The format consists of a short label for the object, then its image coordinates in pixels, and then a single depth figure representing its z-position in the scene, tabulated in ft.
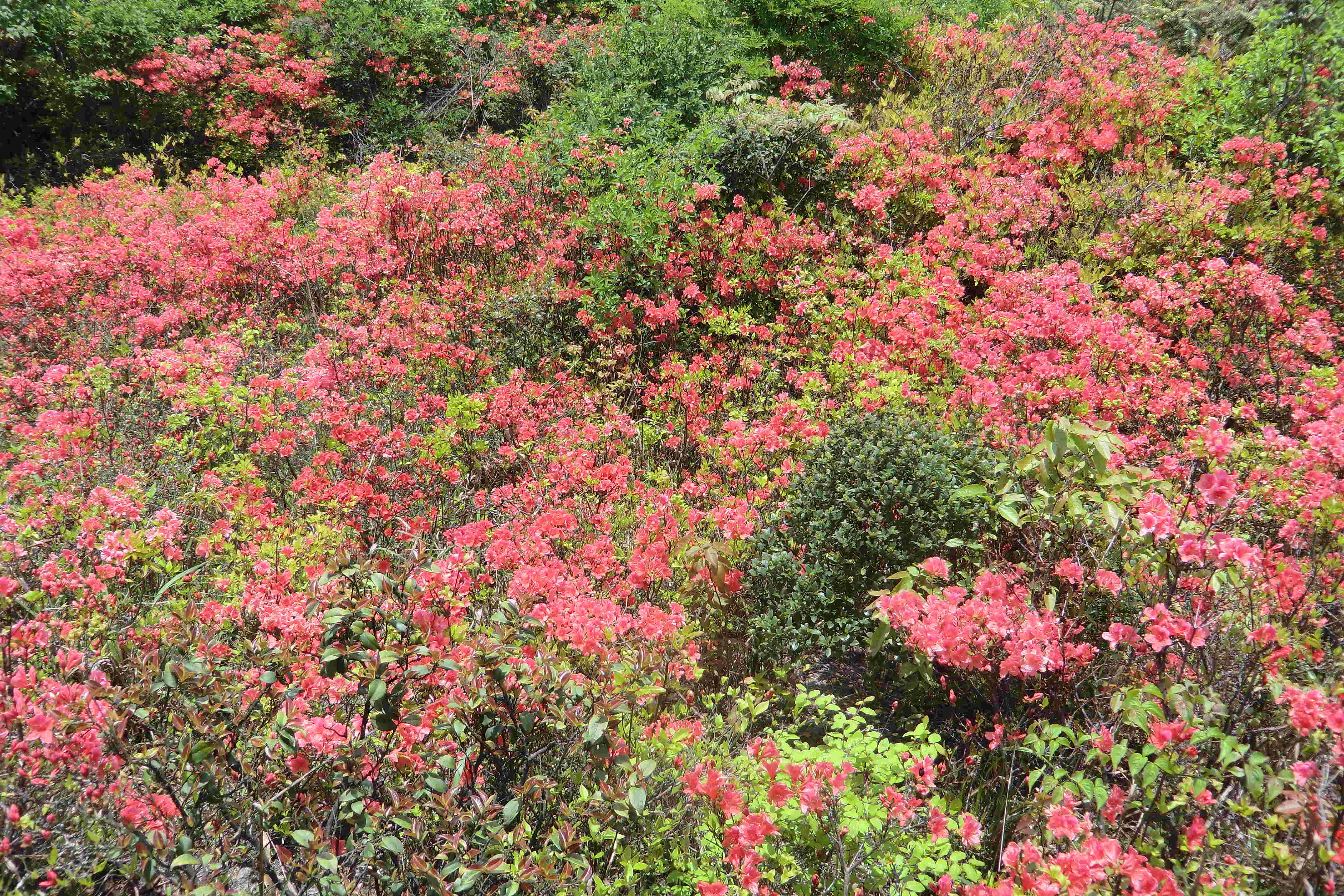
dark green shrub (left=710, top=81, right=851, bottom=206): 23.86
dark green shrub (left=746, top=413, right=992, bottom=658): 11.41
